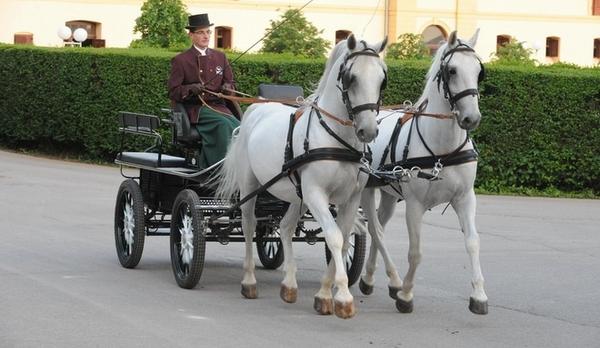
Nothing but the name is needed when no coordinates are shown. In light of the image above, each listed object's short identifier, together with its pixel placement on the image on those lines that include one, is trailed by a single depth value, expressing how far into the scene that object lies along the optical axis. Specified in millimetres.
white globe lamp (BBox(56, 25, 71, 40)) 30766
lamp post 29266
